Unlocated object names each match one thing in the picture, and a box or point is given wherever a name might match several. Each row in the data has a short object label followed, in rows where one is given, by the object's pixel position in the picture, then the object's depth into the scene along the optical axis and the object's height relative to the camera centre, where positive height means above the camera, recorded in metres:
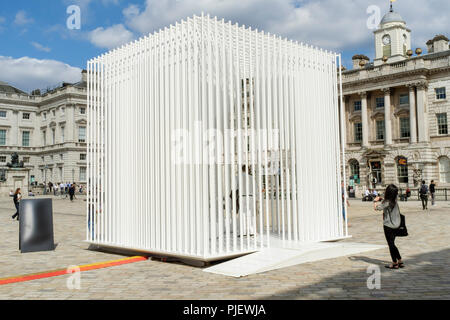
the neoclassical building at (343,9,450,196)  46.25 +6.96
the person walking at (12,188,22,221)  18.36 -0.60
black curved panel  9.96 -1.03
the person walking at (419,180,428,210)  22.23 -1.13
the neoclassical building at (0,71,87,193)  65.69 +8.52
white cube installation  7.64 +0.88
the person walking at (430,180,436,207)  25.44 -1.07
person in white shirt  7.96 -0.51
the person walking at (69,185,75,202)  34.81 -0.82
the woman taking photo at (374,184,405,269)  7.34 -0.80
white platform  7.27 -1.55
